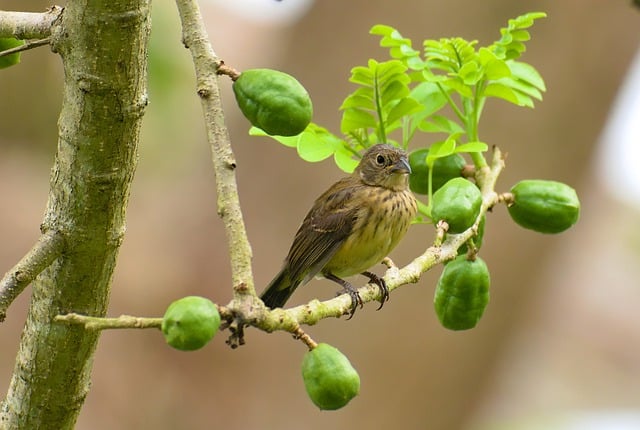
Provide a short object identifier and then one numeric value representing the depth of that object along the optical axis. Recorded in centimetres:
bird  818
